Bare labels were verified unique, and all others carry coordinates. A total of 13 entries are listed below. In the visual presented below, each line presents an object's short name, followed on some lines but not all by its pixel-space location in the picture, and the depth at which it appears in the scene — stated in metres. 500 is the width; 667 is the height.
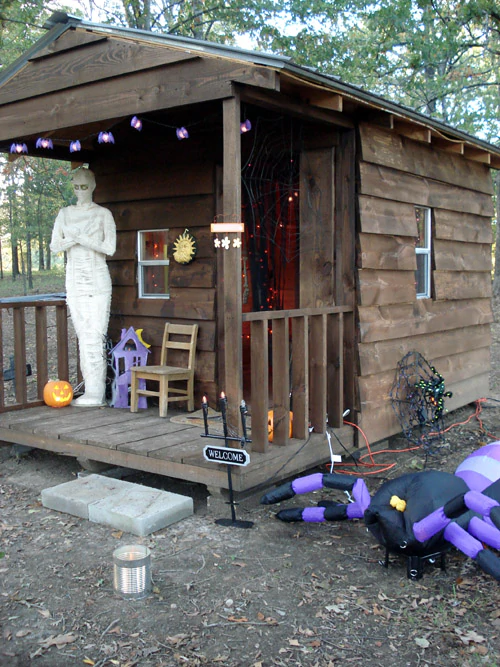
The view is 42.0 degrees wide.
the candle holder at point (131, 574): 3.46
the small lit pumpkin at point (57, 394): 6.61
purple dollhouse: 6.68
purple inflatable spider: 3.57
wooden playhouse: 4.77
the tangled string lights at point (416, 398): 6.64
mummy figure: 6.52
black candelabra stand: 4.28
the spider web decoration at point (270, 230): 6.81
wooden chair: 6.14
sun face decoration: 6.57
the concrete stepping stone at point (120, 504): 4.41
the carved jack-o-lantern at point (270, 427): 5.34
